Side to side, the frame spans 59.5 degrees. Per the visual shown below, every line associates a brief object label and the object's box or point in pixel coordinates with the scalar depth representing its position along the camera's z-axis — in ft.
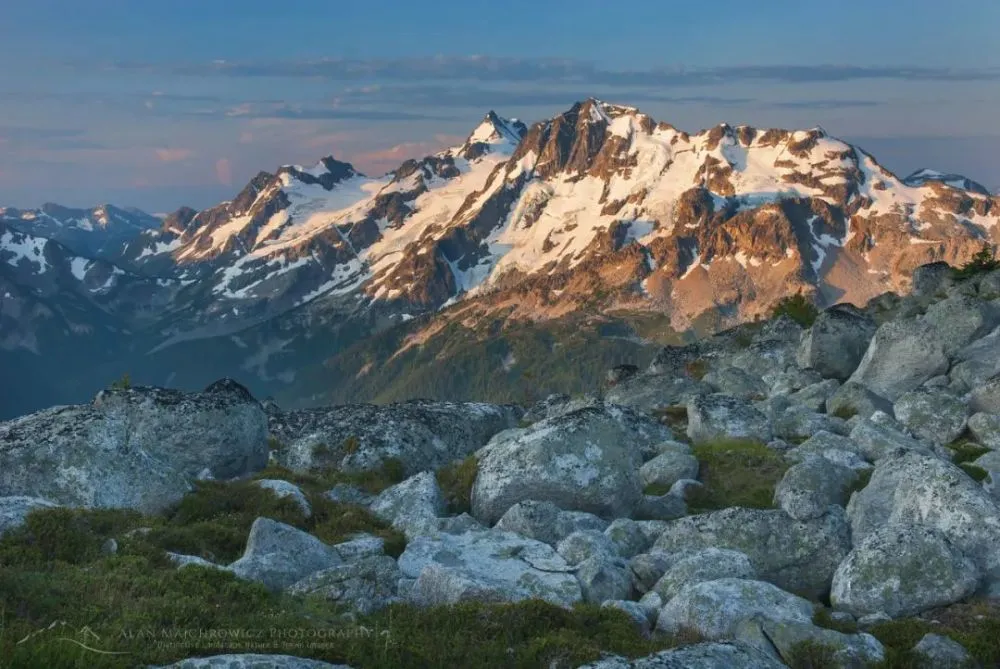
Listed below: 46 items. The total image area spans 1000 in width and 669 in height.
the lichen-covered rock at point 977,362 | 159.84
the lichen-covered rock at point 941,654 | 56.13
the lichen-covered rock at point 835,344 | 211.61
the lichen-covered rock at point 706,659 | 46.98
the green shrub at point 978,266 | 305.73
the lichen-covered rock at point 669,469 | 114.32
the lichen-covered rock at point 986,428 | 126.66
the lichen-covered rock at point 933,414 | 134.62
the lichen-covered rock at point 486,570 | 65.72
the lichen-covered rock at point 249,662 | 44.42
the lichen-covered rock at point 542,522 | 87.92
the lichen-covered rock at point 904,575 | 69.72
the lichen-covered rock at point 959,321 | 182.50
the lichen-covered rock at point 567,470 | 102.22
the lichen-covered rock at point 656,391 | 207.51
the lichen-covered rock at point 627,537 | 84.34
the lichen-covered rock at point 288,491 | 93.61
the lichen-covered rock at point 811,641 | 55.88
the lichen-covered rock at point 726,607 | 62.39
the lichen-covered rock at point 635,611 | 63.36
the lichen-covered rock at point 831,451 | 108.88
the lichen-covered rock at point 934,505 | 78.28
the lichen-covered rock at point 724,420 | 135.33
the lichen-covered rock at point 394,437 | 129.80
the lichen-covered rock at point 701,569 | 70.18
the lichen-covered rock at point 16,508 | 70.23
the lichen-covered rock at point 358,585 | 63.26
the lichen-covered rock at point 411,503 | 93.15
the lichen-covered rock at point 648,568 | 74.33
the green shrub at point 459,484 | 106.83
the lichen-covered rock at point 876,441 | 112.78
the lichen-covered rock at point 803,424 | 138.72
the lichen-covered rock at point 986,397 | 140.46
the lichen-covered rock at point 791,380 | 196.54
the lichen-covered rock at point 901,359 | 175.22
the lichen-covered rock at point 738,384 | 205.16
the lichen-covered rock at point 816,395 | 164.49
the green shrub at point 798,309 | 382.22
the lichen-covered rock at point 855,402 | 148.05
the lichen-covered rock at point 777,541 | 79.92
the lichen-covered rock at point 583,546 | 76.79
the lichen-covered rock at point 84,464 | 90.53
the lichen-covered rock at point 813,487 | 89.25
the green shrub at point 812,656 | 55.06
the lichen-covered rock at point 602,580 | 70.69
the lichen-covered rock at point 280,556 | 69.21
